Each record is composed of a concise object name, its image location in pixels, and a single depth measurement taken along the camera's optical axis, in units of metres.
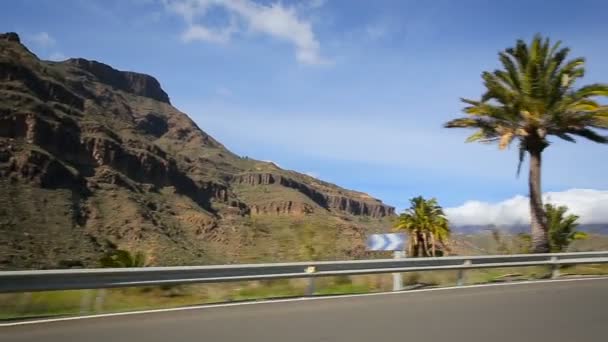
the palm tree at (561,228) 30.38
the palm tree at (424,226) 41.00
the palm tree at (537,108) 20.45
